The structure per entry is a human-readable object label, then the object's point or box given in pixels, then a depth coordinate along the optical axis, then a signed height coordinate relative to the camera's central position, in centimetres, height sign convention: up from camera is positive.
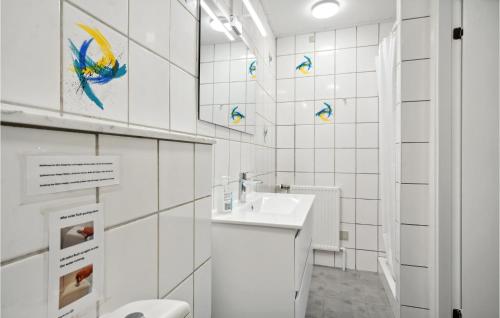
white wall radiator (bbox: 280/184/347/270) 234 -58
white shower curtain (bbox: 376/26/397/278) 170 +18
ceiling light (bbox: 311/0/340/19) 198 +130
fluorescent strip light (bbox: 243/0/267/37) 146 +94
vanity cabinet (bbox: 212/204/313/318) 100 -48
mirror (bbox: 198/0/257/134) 108 +49
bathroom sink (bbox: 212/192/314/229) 103 -27
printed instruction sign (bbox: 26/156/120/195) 35 -2
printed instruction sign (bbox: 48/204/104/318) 38 -18
